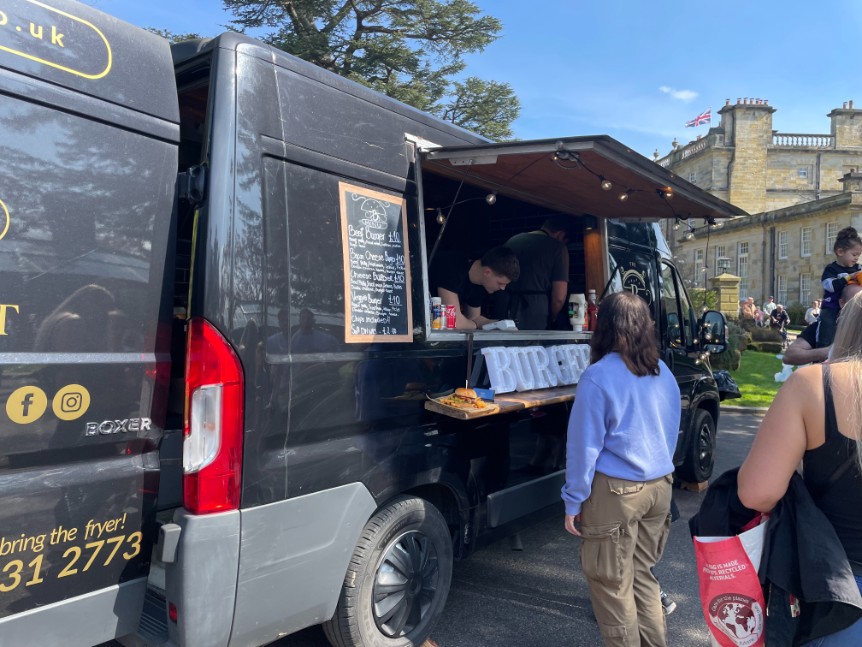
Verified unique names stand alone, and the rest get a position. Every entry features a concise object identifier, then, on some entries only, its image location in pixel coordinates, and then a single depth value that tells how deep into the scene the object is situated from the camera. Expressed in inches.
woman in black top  66.0
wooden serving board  109.9
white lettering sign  132.6
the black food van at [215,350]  73.1
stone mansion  1472.7
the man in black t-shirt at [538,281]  197.0
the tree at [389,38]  574.6
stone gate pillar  821.2
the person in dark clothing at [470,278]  163.8
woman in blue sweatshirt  102.8
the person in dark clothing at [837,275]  183.5
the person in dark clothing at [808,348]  173.2
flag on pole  1900.8
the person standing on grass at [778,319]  901.8
